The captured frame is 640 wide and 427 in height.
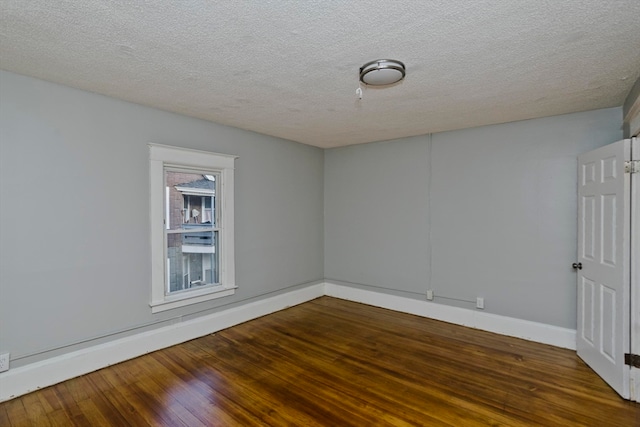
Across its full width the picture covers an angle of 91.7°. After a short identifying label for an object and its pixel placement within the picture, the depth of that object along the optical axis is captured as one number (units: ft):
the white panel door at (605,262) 8.11
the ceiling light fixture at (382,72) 7.10
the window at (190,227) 10.62
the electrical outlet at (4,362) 7.73
